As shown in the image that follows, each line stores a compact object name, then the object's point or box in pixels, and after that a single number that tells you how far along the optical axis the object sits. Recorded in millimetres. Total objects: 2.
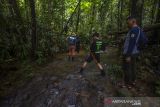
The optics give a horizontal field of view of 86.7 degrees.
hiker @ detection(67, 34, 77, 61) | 5025
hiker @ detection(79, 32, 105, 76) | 3541
